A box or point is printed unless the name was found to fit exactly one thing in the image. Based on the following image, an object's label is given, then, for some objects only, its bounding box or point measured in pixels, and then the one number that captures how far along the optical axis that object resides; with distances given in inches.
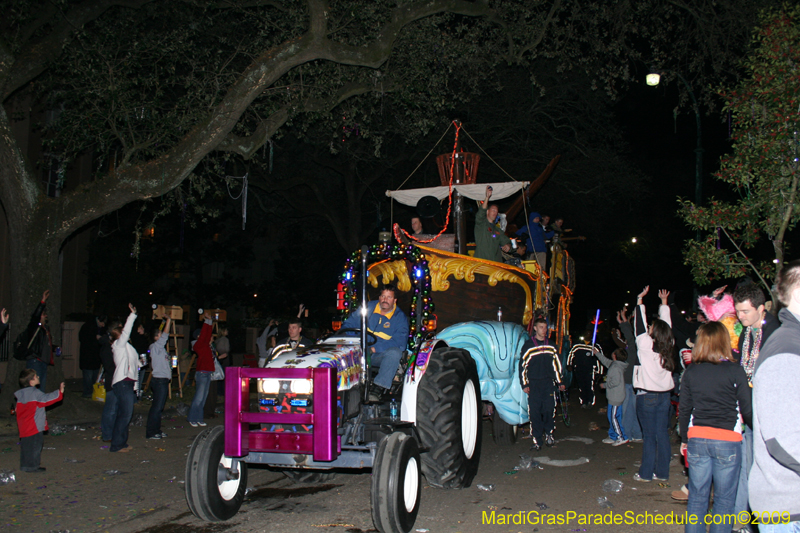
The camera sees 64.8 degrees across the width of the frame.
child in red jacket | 274.8
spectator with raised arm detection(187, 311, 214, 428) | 422.9
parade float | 199.8
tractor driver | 257.1
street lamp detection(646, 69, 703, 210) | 614.5
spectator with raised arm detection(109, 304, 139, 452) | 330.6
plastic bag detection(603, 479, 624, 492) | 261.7
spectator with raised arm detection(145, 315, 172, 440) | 372.8
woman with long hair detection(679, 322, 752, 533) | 172.1
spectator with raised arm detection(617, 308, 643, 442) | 312.7
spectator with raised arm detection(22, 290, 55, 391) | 367.2
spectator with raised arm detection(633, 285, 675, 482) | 267.3
